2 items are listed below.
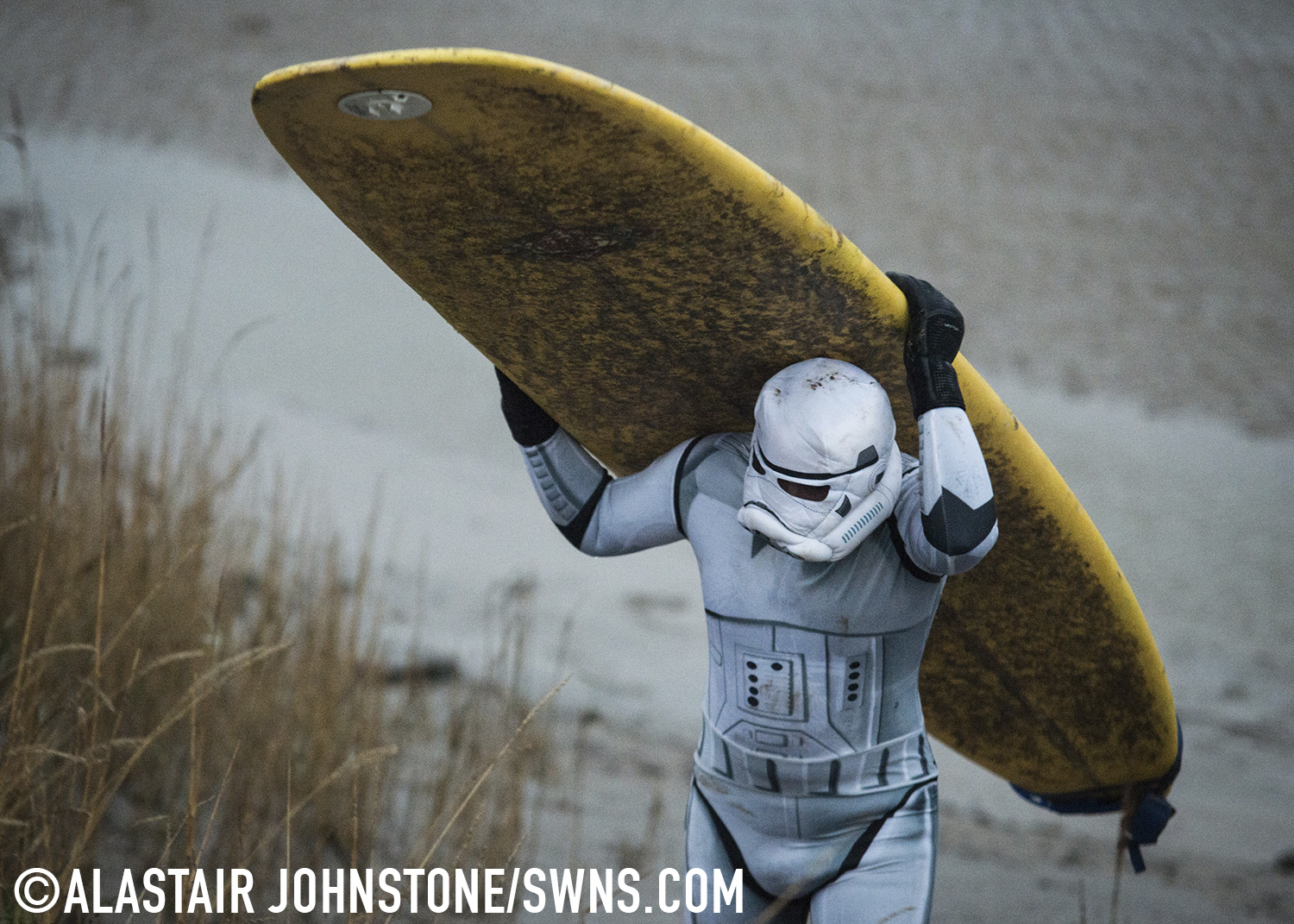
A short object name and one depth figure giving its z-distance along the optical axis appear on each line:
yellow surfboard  11.95
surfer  12.10
